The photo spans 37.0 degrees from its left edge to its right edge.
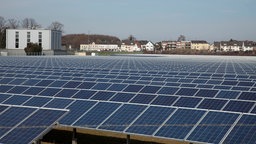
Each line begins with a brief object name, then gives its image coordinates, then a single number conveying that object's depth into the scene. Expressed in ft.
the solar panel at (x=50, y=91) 67.71
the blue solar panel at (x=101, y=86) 75.25
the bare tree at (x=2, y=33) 422.00
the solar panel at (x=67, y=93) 65.16
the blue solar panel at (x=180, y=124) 40.52
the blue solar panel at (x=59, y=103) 52.42
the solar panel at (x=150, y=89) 70.54
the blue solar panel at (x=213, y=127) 38.87
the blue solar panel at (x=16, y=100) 54.74
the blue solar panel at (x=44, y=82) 80.19
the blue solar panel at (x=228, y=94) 64.17
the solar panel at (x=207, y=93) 67.00
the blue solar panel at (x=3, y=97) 56.68
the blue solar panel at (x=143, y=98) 60.18
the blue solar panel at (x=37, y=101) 53.57
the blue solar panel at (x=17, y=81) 83.39
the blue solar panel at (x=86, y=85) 75.41
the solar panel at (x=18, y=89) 70.10
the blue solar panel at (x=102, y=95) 61.70
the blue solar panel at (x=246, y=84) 83.92
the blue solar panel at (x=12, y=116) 37.27
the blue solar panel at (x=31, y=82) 81.15
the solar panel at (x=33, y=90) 69.23
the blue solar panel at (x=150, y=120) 42.14
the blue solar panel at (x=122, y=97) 60.70
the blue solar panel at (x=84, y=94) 63.72
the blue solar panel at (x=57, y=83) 79.47
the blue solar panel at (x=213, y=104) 54.90
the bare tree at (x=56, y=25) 526.98
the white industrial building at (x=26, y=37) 340.39
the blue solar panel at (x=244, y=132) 37.78
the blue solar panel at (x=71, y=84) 77.24
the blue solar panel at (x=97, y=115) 45.50
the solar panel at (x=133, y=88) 71.26
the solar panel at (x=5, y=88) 71.69
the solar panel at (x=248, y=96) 62.90
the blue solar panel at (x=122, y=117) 43.78
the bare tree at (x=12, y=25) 480.56
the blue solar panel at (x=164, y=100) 58.82
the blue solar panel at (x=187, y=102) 56.69
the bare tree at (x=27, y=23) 495.82
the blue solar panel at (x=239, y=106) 52.80
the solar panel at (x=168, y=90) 69.10
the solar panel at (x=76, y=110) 46.97
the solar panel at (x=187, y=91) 68.40
